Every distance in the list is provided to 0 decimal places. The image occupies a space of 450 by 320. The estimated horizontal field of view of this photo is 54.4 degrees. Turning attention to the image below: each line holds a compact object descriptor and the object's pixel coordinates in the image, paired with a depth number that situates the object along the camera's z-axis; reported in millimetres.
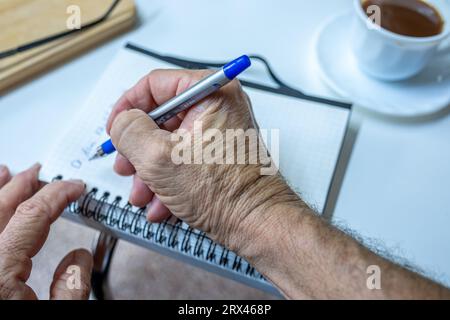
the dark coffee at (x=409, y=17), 551
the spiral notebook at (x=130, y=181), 472
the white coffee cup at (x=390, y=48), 520
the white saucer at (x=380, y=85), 566
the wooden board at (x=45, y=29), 584
